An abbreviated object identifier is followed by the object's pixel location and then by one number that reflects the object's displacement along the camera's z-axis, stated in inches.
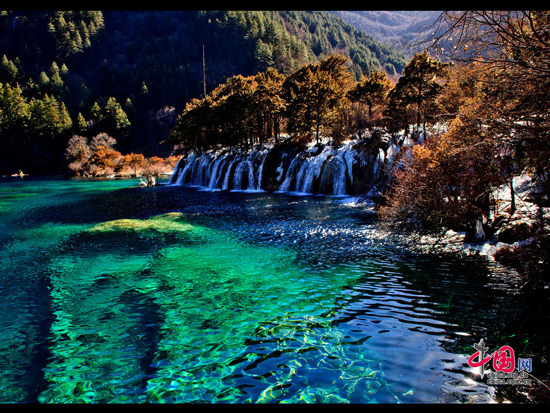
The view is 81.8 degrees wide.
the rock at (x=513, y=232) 456.1
